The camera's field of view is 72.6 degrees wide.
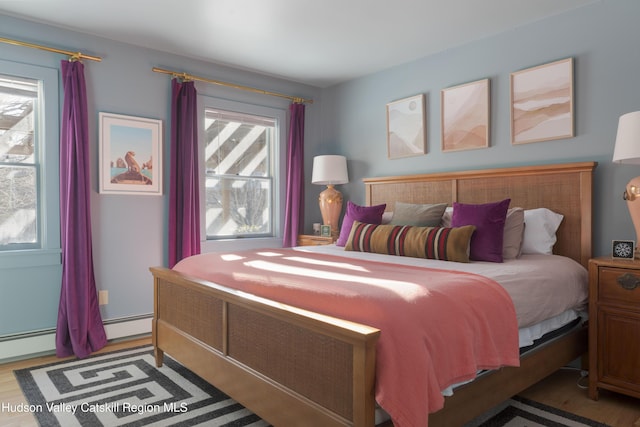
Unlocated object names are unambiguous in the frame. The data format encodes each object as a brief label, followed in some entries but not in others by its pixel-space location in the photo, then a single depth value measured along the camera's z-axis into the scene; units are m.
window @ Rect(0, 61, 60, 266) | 3.20
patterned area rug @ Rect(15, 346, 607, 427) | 2.18
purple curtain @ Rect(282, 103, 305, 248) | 4.65
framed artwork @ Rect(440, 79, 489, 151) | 3.54
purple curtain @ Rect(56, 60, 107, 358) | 3.24
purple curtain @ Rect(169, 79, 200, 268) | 3.84
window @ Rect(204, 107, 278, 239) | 4.25
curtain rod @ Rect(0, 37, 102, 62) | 3.09
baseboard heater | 3.11
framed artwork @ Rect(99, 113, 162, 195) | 3.52
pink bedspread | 1.45
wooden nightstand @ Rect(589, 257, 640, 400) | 2.28
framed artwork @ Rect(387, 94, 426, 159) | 4.00
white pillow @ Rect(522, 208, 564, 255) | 2.93
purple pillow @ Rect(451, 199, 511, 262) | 2.69
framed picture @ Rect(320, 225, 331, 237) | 4.41
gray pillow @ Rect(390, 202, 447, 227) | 3.12
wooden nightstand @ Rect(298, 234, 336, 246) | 4.29
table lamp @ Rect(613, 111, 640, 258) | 2.37
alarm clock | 2.40
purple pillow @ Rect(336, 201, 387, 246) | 3.50
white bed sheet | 2.13
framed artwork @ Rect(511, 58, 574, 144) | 3.06
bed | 1.55
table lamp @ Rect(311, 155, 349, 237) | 4.45
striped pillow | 2.68
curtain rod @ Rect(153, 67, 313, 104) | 3.85
